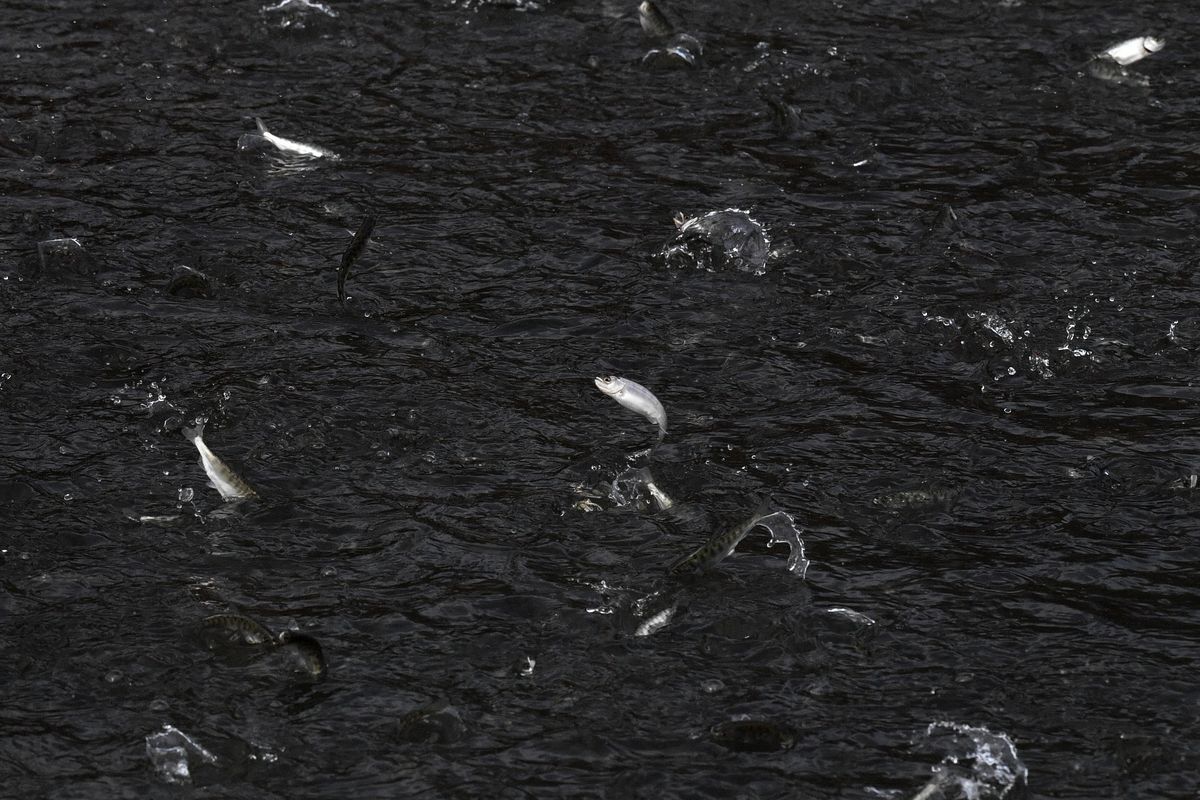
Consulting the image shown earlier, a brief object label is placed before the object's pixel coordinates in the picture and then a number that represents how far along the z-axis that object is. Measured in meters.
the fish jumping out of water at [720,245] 15.28
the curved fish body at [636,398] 11.80
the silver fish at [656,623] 10.62
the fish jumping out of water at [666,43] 19.41
